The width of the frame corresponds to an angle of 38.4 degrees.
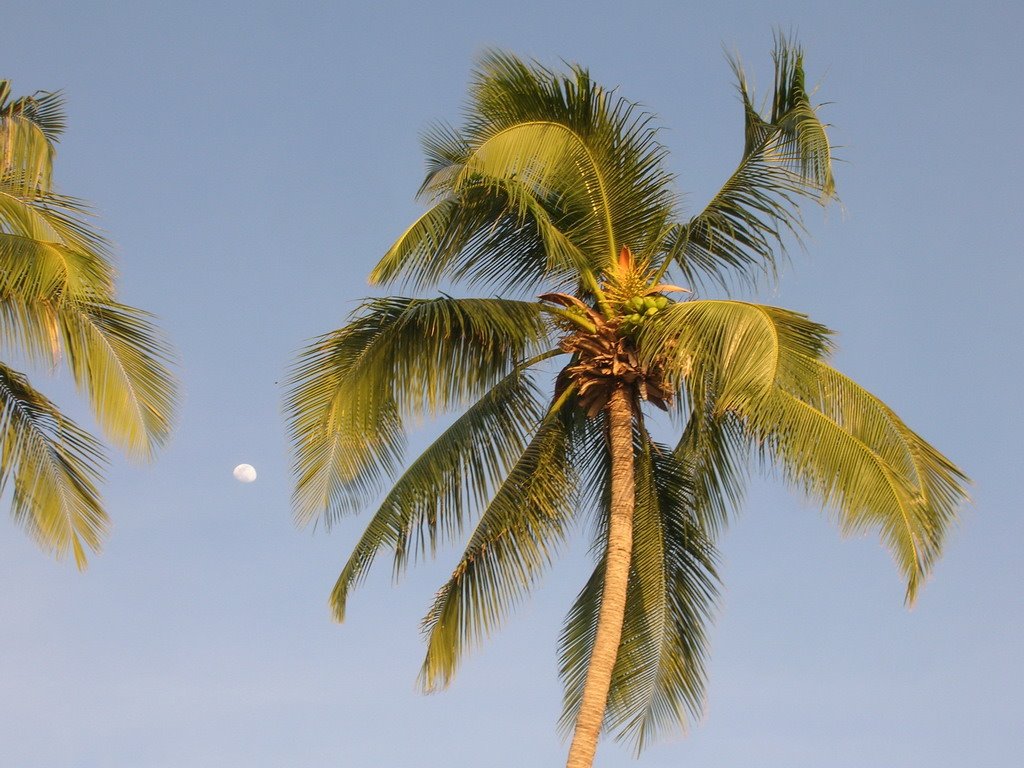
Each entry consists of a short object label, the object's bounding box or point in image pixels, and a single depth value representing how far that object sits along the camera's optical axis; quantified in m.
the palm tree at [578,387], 13.22
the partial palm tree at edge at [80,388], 11.96
